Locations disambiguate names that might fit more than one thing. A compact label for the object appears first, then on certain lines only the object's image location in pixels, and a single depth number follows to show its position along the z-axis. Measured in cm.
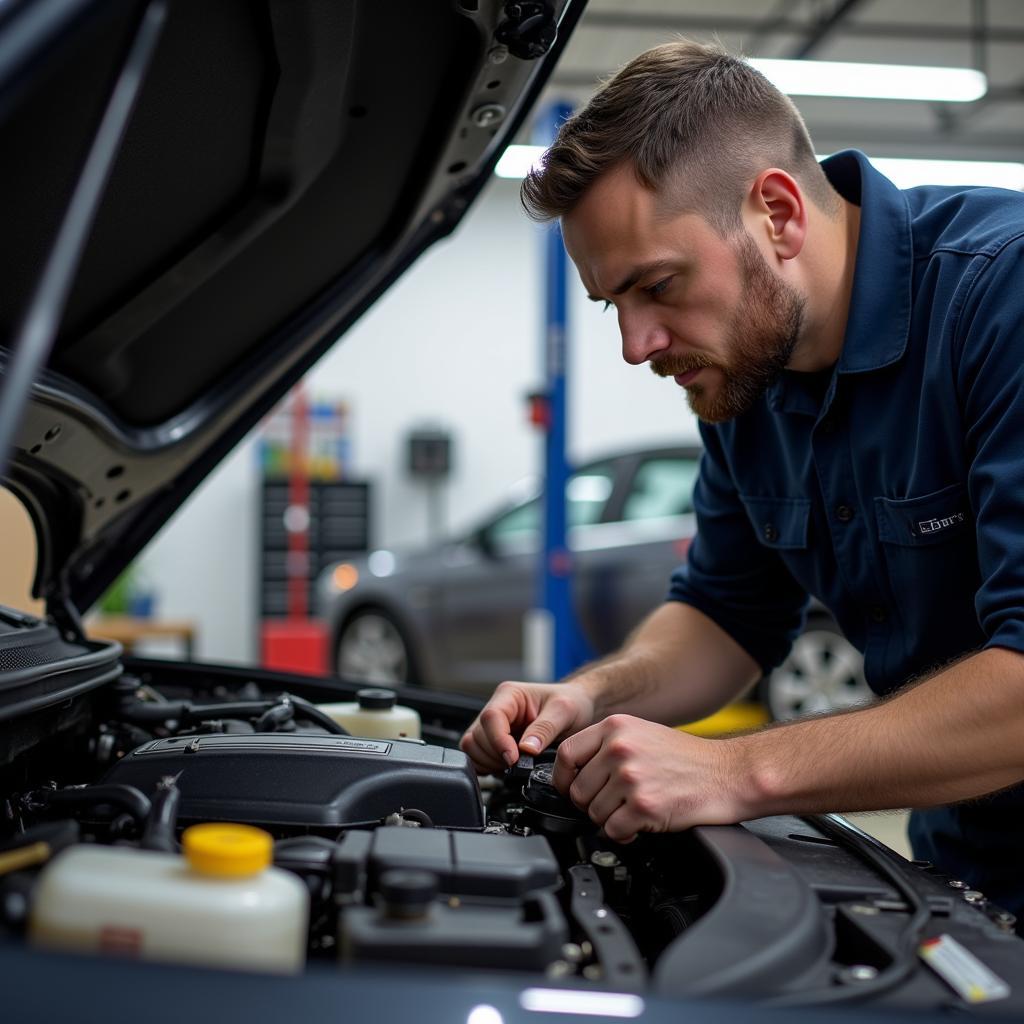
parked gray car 453
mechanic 110
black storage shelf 844
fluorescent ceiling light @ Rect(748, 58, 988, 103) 558
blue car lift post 454
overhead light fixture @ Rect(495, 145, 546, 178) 548
